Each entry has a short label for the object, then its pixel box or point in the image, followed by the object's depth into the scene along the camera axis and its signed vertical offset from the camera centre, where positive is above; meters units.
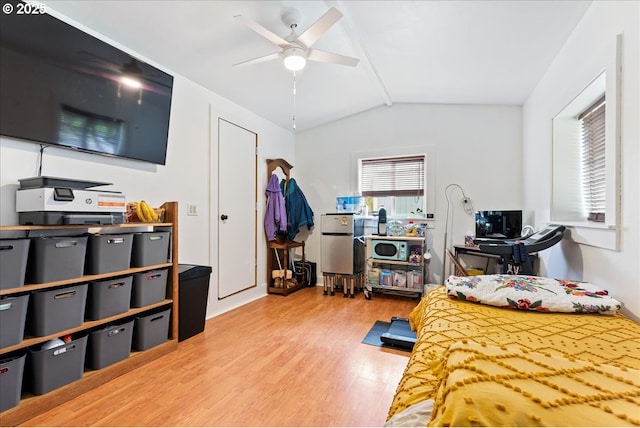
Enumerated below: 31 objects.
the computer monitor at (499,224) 3.28 -0.06
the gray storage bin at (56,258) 1.64 -0.27
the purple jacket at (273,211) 4.04 +0.07
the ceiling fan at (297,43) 1.97 +1.30
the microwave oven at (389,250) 3.69 -0.42
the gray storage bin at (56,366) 1.59 -0.88
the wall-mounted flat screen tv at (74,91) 1.67 +0.84
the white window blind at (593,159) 2.01 +0.46
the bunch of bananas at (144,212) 2.24 +0.02
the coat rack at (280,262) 3.97 -0.68
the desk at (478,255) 3.07 -0.41
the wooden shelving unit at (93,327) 1.52 -0.75
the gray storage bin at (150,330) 2.12 -0.88
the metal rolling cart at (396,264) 3.66 -0.60
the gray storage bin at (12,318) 1.47 -0.56
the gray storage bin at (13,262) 1.48 -0.26
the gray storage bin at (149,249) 2.16 -0.26
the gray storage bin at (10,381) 1.45 -0.87
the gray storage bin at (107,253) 1.90 -0.27
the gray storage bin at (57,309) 1.63 -0.57
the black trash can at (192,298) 2.50 -0.75
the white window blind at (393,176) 4.12 +0.61
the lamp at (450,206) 3.79 +0.17
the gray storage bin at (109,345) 1.86 -0.88
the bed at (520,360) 0.52 -0.37
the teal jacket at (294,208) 4.33 +0.13
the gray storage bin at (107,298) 1.89 -0.57
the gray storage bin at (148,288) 2.14 -0.56
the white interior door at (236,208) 3.32 +0.09
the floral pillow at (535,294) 1.36 -0.38
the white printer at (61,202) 1.65 +0.06
